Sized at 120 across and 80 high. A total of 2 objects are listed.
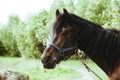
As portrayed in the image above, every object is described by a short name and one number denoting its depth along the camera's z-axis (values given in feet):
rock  31.91
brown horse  13.87
